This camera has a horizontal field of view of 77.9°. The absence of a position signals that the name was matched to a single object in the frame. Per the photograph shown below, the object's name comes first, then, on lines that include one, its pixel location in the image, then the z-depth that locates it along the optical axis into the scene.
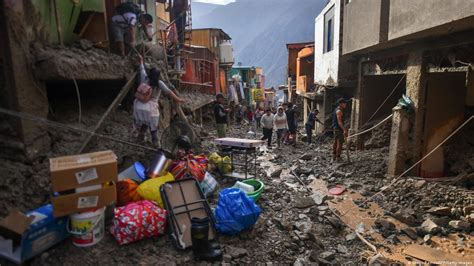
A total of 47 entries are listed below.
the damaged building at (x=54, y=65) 4.12
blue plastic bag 4.36
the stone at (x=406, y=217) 6.05
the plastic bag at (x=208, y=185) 5.67
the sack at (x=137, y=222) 3.79
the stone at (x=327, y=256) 4.64
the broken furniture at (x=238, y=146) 6.73
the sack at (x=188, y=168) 5.50
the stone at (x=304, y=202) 6.61
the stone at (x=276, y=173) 9.04
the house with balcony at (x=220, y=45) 26.28
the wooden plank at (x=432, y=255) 4.96
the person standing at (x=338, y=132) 9.89
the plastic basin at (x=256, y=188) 5.66
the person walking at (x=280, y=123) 13.56
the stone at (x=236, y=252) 4.08
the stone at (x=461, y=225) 5.67
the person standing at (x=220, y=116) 10.26
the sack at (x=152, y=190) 4.48
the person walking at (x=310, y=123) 14.16
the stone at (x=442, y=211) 6.13
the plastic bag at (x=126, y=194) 4.53
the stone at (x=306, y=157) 11.43
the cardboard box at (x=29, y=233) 3.06
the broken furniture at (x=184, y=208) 4.05
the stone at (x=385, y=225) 5.92
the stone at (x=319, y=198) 7.06
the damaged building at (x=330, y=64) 12.24
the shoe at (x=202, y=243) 3.80
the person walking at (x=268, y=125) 13.26
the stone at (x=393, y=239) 5.53
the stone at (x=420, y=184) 7.09
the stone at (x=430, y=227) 5.65
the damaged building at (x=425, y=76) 6.26
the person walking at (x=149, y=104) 5.72
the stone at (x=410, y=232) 5.63
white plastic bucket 3.53
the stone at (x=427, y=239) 5.47
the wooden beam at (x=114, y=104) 5.01
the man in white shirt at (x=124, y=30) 6.77
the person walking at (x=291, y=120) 13.74
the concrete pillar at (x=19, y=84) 4.02
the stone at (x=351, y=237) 5.54
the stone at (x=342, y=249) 5.10
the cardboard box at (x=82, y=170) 3.35
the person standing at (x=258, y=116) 21.93
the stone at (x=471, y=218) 5.76
